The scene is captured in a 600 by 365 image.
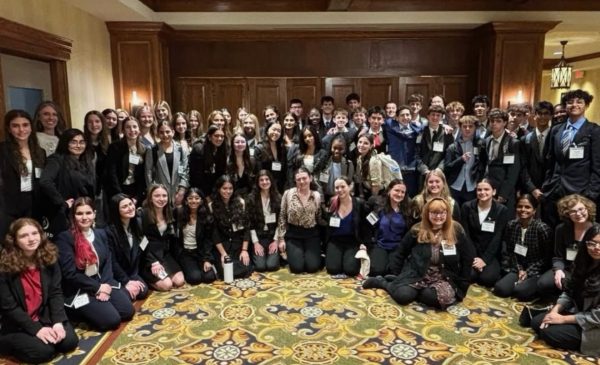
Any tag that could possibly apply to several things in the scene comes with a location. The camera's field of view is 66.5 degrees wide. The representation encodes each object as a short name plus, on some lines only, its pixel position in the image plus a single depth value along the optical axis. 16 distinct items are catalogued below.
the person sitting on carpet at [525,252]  3.64
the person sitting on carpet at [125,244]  3.65
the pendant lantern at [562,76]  9.83
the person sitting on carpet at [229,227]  4.26
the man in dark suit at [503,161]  4.19
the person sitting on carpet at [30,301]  2.79
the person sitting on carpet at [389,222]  4.14
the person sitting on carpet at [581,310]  2.81
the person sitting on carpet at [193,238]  4.12
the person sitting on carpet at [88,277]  3.20
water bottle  4.11
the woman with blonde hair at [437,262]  3.51
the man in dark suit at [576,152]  3.70
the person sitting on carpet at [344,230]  4.29
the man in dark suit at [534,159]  4.18
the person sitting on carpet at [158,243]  3.92
